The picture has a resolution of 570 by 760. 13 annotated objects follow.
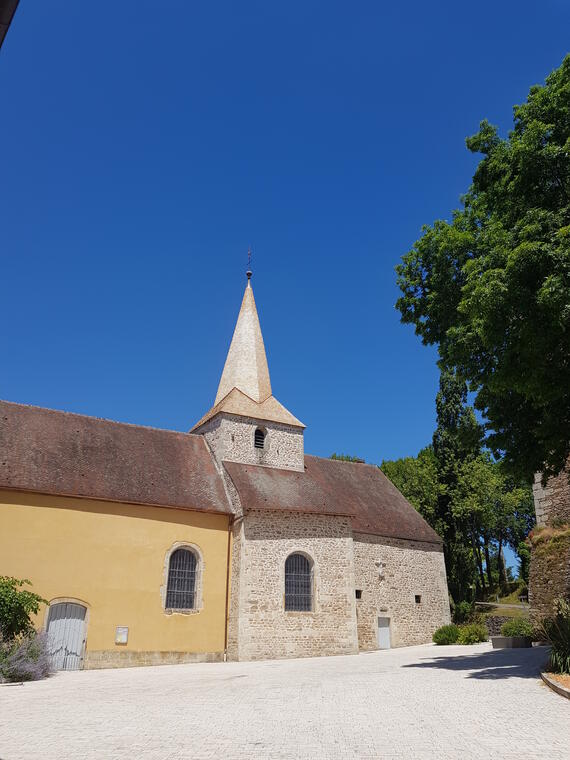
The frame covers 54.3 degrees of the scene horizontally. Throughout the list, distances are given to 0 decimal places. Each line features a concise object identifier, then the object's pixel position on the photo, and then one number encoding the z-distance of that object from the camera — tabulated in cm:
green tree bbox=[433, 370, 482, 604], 3259
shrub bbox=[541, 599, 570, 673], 1037
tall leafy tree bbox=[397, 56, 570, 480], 1055
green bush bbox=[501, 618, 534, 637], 1907
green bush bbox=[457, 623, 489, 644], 2186
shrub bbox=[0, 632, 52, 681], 1294
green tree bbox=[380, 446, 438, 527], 3772
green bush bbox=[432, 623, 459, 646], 2220
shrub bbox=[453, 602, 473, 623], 3000
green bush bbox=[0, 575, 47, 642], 1474
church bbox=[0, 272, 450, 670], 1769
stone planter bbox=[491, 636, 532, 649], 1750
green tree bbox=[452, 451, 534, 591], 3631
